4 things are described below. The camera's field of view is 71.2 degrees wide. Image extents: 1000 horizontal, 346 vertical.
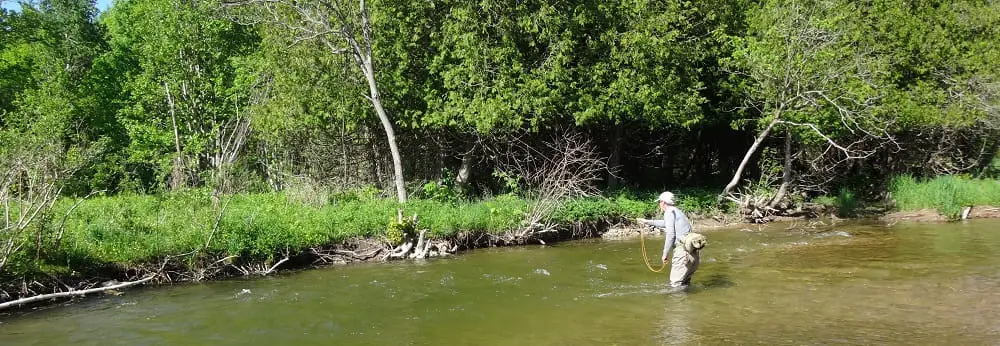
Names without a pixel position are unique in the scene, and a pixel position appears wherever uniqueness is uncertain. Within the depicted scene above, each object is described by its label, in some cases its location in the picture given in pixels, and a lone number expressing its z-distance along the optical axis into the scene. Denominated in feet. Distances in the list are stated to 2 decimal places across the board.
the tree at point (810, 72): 67.51
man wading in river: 38.37
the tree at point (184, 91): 83.82
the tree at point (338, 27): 59.93
